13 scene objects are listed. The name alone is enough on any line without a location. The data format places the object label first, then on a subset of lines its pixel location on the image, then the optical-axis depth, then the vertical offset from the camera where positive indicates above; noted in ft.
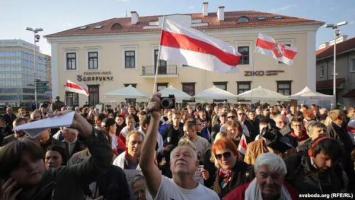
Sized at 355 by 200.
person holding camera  8.78 -2.09
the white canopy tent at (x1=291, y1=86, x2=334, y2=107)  63.31 +0.04
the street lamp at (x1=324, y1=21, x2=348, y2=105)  73.68 +15.58
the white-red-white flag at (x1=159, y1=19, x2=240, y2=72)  21.24 +3.12
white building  100.53 +12.34
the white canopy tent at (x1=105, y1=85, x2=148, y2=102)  66.51 +0.58
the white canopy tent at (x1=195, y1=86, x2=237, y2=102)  62.39 +0.12
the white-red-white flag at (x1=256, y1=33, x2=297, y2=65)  53.98 +7.62
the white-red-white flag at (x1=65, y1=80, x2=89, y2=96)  56.97 +1.47
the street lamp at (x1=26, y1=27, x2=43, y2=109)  82.37 +16.03
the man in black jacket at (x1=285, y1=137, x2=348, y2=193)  10.65 -2.59
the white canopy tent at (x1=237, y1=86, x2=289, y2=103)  61.05 +0.08
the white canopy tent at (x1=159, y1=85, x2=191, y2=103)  65.16 +0.54
